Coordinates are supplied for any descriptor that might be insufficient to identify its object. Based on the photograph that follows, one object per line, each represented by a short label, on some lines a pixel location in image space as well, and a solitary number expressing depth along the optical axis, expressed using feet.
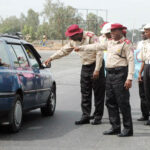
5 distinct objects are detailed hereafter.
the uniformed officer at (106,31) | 31.04
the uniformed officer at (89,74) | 31.17
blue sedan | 25.82
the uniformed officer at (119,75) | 26.58
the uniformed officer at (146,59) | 30.66
